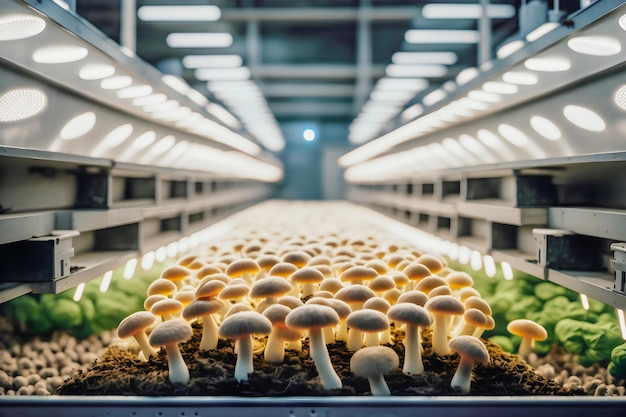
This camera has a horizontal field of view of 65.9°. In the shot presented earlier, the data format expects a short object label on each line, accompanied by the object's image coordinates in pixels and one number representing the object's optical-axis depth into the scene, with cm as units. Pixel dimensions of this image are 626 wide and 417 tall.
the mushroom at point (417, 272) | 75
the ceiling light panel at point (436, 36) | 232
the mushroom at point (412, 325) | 53
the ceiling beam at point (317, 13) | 357
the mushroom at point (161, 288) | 73
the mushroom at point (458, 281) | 75
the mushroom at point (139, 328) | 58
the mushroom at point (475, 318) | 61
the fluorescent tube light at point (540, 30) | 101
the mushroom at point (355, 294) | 63
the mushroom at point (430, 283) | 70
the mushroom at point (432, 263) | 80
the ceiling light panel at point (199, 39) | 231
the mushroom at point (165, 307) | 64
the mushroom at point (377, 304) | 60
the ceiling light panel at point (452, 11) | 209
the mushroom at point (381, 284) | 68
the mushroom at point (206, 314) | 60
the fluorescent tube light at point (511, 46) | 134
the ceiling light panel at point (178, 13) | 196
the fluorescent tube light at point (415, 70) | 273
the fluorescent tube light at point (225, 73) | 261
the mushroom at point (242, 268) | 75
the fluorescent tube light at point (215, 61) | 266
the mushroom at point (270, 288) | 62
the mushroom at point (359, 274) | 72
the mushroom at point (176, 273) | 80
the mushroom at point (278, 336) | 57
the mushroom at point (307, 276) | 70
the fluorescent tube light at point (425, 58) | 255
